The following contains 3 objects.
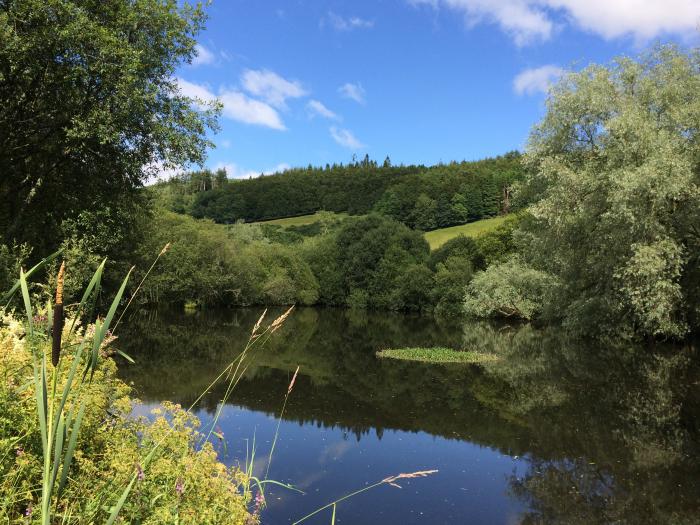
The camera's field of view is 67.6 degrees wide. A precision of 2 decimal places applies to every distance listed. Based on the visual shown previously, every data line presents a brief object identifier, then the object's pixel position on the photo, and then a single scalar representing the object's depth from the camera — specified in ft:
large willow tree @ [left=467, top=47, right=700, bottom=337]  68.33
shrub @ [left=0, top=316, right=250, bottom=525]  10.69
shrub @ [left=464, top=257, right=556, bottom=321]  162.50
